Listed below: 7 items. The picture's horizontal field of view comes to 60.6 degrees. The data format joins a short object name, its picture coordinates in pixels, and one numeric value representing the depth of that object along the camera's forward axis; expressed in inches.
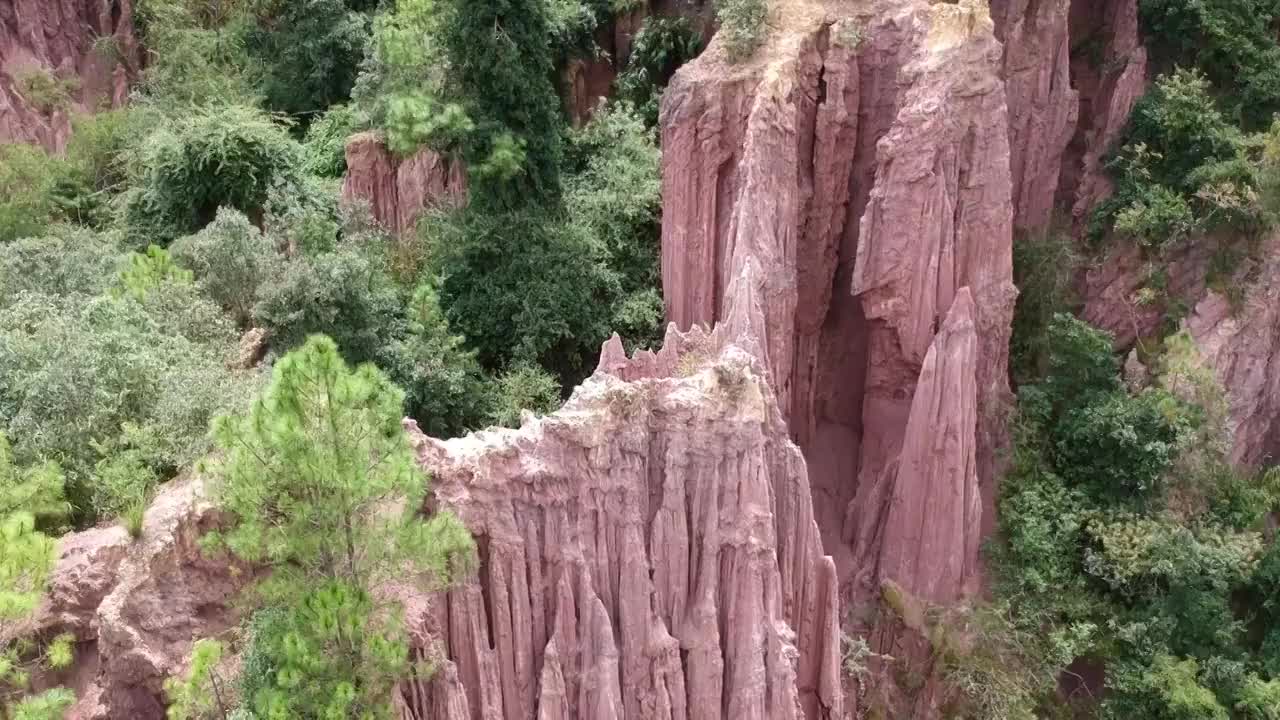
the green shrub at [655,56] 1114.7
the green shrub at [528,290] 867.4
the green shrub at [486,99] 909.2
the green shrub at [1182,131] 939.3
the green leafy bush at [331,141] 1098.1
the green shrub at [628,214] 901.2
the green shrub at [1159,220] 920.9
